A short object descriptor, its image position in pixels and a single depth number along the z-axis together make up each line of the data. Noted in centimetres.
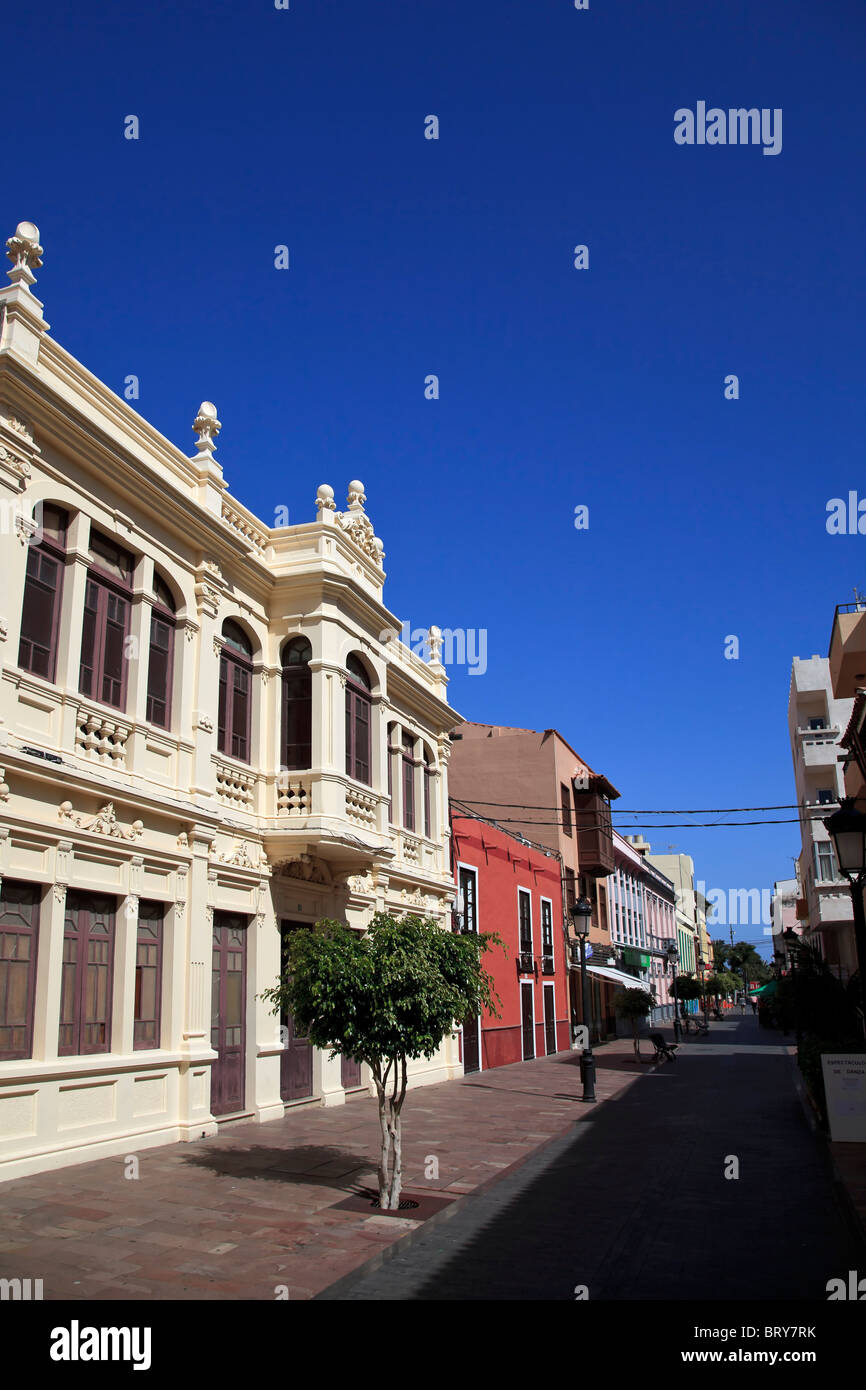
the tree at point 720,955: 8885
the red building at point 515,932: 2480
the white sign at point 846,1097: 1149
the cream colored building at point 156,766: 1056
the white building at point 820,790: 3553
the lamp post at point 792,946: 1442
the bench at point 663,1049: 2659
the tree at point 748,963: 10839
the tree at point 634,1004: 2955
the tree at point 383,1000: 924
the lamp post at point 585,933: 1820
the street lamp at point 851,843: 1038
